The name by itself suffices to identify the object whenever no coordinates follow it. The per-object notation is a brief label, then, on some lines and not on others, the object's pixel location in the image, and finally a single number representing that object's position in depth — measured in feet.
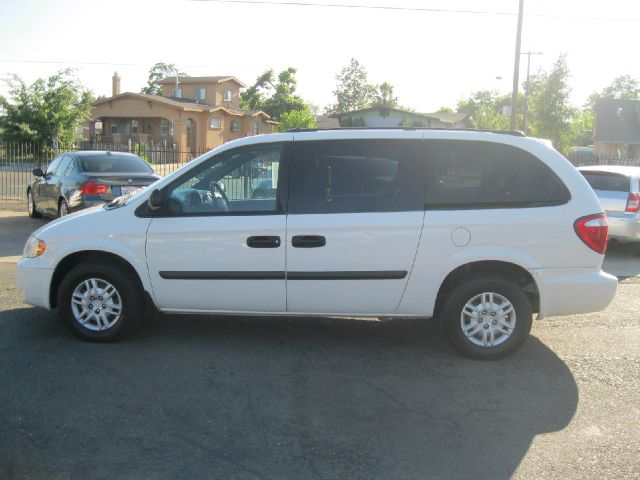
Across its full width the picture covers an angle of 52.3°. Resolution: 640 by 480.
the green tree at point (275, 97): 223.10
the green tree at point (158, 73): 309.63
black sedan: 36.42
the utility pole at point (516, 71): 76.33
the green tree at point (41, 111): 88.48
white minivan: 17.30
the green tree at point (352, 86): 306.76
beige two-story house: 150.71
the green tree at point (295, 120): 119.03
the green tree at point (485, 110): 147.53
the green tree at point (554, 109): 145.59
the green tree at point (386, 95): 292.18
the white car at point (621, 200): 34.53
